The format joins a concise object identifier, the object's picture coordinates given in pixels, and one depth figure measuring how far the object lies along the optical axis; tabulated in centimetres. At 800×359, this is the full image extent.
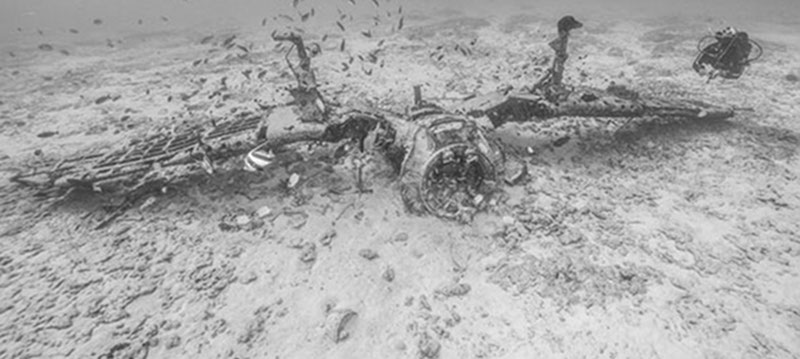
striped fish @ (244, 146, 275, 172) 494
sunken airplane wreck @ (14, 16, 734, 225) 474
